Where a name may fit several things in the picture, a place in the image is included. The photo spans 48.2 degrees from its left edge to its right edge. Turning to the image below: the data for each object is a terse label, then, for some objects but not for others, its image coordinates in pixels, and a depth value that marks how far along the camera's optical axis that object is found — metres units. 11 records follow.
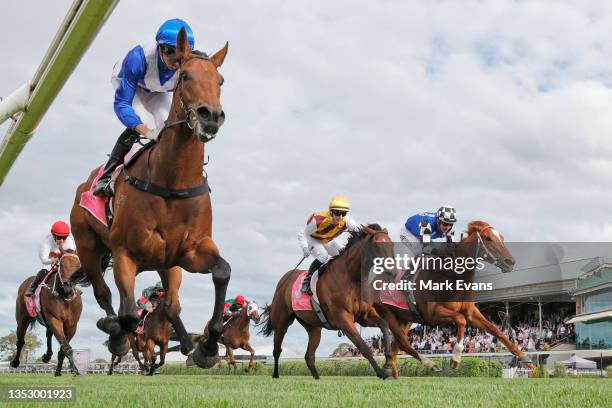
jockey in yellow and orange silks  11.59
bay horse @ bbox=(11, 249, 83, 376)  11.99
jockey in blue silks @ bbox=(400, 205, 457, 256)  11.55
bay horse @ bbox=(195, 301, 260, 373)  20.86
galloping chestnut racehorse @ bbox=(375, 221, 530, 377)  11.07
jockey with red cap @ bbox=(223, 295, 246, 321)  21.54
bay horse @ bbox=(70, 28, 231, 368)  5.11
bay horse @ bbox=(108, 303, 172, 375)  17.20
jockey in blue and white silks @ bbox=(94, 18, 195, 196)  5.43
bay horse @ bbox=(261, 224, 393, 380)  10.59
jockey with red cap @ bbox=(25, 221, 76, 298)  12.38
